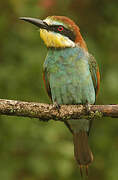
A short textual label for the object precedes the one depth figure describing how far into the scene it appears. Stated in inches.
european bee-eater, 299.7
